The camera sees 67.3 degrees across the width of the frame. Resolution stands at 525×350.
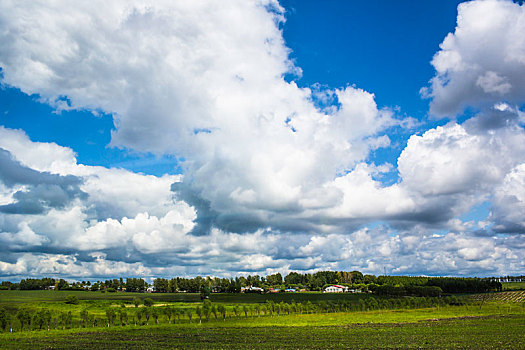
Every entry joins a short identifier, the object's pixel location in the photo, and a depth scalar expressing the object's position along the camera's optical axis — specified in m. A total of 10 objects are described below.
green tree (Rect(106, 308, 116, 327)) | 142.93
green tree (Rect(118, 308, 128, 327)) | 140.50
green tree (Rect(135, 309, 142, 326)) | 147.05
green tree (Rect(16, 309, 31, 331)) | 131.00
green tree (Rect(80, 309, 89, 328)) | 141.00
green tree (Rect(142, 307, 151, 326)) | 147.25
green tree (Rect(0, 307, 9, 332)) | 126.19
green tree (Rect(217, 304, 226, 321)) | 162.38
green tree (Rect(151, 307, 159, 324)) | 149.50
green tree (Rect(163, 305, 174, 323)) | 151.25
